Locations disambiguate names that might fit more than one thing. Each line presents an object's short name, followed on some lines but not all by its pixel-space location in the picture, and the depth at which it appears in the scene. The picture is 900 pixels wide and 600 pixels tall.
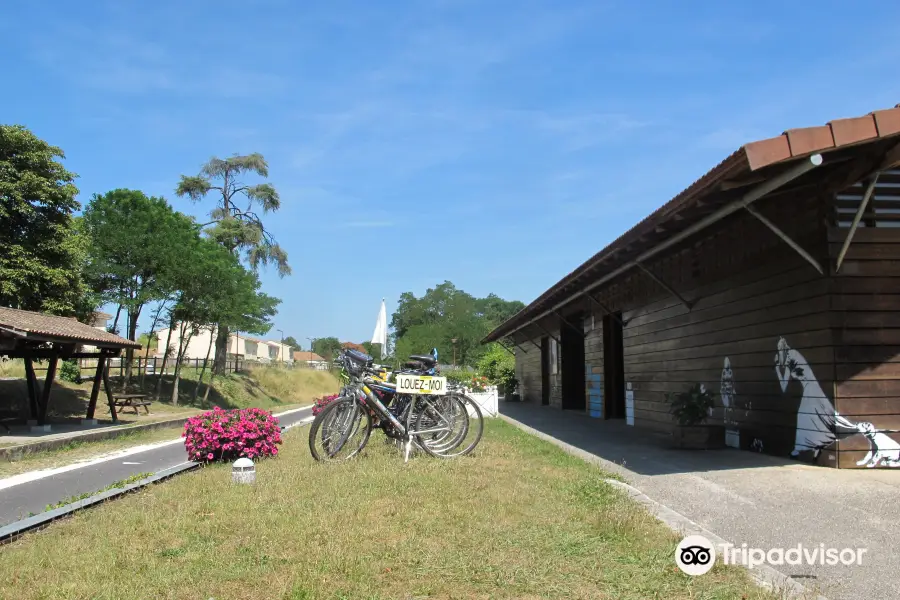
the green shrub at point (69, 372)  23.84
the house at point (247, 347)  73.06
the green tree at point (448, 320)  57.69
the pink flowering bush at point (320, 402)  10.96
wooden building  6.17
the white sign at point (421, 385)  7.68
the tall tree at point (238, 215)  34.50
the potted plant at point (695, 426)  8.73
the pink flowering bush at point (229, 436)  8.14
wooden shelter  11.55
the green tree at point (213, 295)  25.17
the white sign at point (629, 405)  13.37
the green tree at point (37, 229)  17.58
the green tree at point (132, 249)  23.34
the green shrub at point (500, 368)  29.41
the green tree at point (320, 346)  100.99
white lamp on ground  6.32
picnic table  17.98
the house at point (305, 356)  106.05
